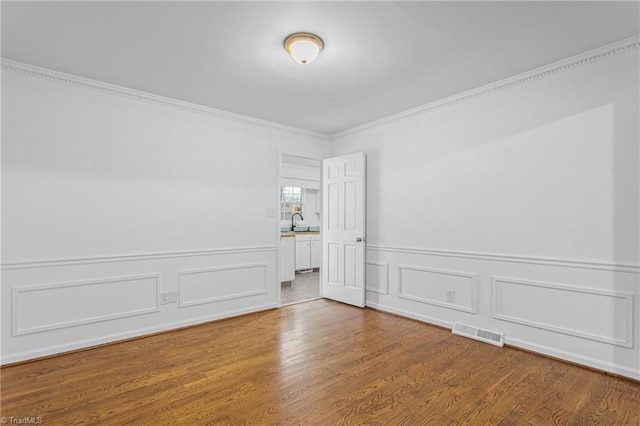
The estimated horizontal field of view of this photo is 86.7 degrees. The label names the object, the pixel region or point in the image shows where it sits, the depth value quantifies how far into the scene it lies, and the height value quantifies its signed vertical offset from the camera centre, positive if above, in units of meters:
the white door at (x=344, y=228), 4.61 -0.21
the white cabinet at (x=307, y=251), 7.34 -0.83
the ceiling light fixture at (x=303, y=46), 2.42 +1.22
